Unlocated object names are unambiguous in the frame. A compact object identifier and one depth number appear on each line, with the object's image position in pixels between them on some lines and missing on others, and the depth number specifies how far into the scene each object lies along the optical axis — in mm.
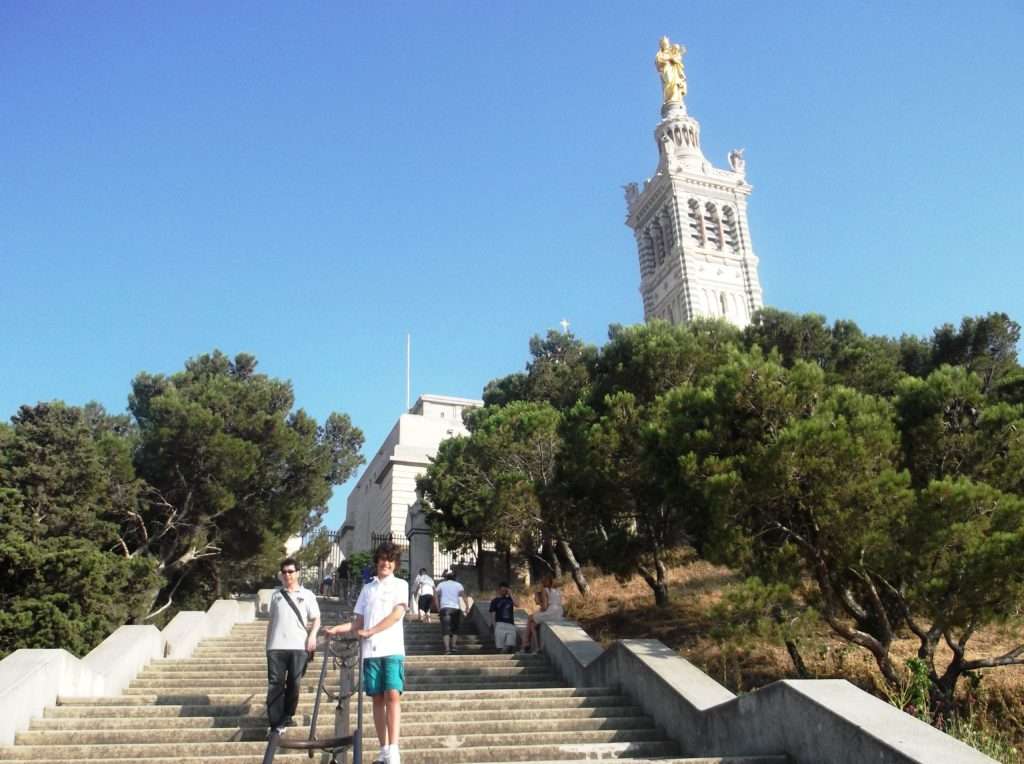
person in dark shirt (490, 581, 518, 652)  12664
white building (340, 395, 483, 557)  38562
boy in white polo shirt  5723
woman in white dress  12203
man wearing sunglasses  6578
